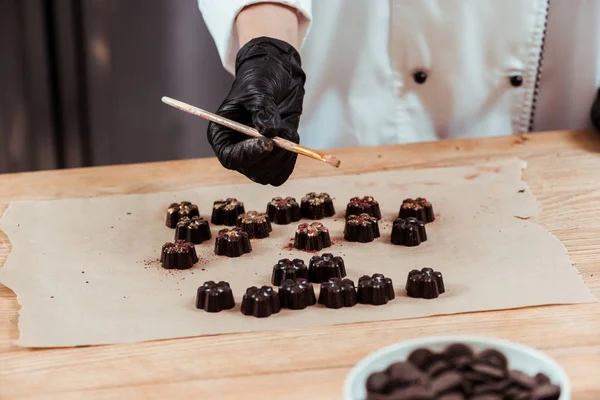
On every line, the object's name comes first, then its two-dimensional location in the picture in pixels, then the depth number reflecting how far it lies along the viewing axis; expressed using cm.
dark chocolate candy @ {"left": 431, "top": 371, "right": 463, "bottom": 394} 82
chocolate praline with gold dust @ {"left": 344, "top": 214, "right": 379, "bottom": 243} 151
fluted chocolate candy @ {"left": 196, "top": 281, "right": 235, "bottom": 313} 125
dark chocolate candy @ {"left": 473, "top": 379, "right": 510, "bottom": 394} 83
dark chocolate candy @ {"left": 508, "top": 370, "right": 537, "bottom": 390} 84
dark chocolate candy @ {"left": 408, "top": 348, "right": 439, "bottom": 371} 88
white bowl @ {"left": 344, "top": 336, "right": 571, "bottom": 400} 85
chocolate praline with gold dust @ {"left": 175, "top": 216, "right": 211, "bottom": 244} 154
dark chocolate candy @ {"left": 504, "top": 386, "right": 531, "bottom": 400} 82
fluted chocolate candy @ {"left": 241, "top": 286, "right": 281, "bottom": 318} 123
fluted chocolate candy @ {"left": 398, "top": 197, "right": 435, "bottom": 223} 160
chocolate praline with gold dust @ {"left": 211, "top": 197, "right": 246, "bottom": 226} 164
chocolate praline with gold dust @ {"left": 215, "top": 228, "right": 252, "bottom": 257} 147
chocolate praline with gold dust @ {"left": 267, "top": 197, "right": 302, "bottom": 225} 163
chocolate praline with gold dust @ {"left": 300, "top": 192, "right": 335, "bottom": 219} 164
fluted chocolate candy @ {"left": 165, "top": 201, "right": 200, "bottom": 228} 164
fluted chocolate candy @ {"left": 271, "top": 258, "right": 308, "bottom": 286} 133
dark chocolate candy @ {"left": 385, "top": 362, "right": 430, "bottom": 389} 83
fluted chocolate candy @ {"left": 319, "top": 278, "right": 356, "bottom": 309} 124
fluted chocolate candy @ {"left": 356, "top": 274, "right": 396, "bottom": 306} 125
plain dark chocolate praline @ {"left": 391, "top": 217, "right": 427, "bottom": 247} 149
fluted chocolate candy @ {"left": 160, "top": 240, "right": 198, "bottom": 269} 142
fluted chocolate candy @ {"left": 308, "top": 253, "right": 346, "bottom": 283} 135
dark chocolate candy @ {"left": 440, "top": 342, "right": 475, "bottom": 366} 89
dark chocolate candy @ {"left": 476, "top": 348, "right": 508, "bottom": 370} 87
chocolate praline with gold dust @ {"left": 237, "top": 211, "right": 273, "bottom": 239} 155
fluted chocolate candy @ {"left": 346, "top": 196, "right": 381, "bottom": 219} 162
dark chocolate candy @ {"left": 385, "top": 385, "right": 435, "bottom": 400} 80
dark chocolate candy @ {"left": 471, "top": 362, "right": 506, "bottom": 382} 84
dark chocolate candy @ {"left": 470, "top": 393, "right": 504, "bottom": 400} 82
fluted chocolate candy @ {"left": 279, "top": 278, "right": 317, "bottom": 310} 125
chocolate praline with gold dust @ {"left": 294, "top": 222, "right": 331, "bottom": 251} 149
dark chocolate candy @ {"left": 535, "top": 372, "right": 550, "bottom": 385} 85
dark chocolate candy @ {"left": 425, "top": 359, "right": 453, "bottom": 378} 85
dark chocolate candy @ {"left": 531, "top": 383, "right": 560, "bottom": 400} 82
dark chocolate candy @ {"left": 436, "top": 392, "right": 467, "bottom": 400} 81
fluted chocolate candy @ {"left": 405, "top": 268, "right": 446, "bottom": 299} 126
